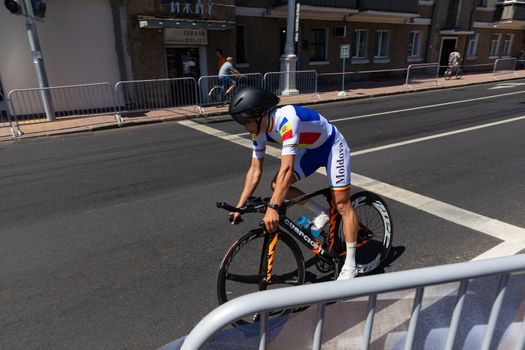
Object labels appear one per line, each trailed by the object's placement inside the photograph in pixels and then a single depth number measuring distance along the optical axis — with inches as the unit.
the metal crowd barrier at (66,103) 455.5
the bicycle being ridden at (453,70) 841.8
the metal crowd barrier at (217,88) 540.0
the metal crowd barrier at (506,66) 1034.1
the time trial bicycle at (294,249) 108.2
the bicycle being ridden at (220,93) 541.6
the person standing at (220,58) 583.2
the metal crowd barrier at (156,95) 500.2
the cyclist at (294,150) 101.7
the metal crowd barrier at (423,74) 776.2
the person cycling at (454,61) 834.2
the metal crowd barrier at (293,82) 601.0
